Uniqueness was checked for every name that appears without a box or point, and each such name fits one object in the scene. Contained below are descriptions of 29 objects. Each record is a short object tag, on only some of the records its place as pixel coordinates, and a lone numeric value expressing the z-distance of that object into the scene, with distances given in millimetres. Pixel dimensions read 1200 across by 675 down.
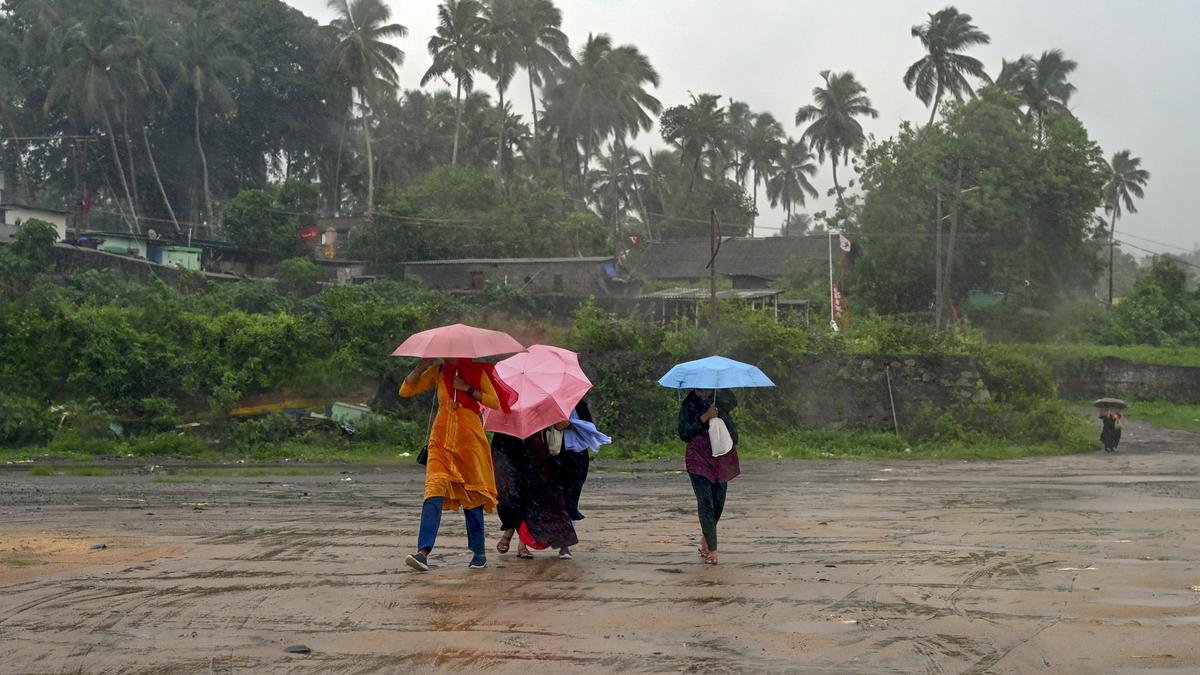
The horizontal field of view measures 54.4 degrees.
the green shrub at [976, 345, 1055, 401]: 28750
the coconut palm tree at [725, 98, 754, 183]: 78062
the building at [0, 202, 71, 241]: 45969
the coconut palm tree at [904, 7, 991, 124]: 60119
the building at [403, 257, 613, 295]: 45938
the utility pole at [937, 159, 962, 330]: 38750
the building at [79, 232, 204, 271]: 48219
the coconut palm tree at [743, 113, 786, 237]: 77938
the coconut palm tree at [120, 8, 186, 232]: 55562
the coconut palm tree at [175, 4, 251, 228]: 58375
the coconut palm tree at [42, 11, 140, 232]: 54344
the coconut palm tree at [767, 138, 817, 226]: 85312
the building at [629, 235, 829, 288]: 58656
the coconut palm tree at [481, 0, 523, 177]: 57594
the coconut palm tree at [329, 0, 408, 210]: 56281
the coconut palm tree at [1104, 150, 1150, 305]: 86812
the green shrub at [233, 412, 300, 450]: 25469
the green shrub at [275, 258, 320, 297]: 44656
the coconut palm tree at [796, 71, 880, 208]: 66938
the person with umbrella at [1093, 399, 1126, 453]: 26609
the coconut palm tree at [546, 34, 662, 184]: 63094
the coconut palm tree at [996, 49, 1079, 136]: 63688
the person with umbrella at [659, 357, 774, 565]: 9547
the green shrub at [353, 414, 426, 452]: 25734
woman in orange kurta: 8891
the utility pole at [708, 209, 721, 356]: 27906
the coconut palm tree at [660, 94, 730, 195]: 66500
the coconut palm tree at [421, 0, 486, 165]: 56281
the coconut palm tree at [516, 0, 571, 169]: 59969
